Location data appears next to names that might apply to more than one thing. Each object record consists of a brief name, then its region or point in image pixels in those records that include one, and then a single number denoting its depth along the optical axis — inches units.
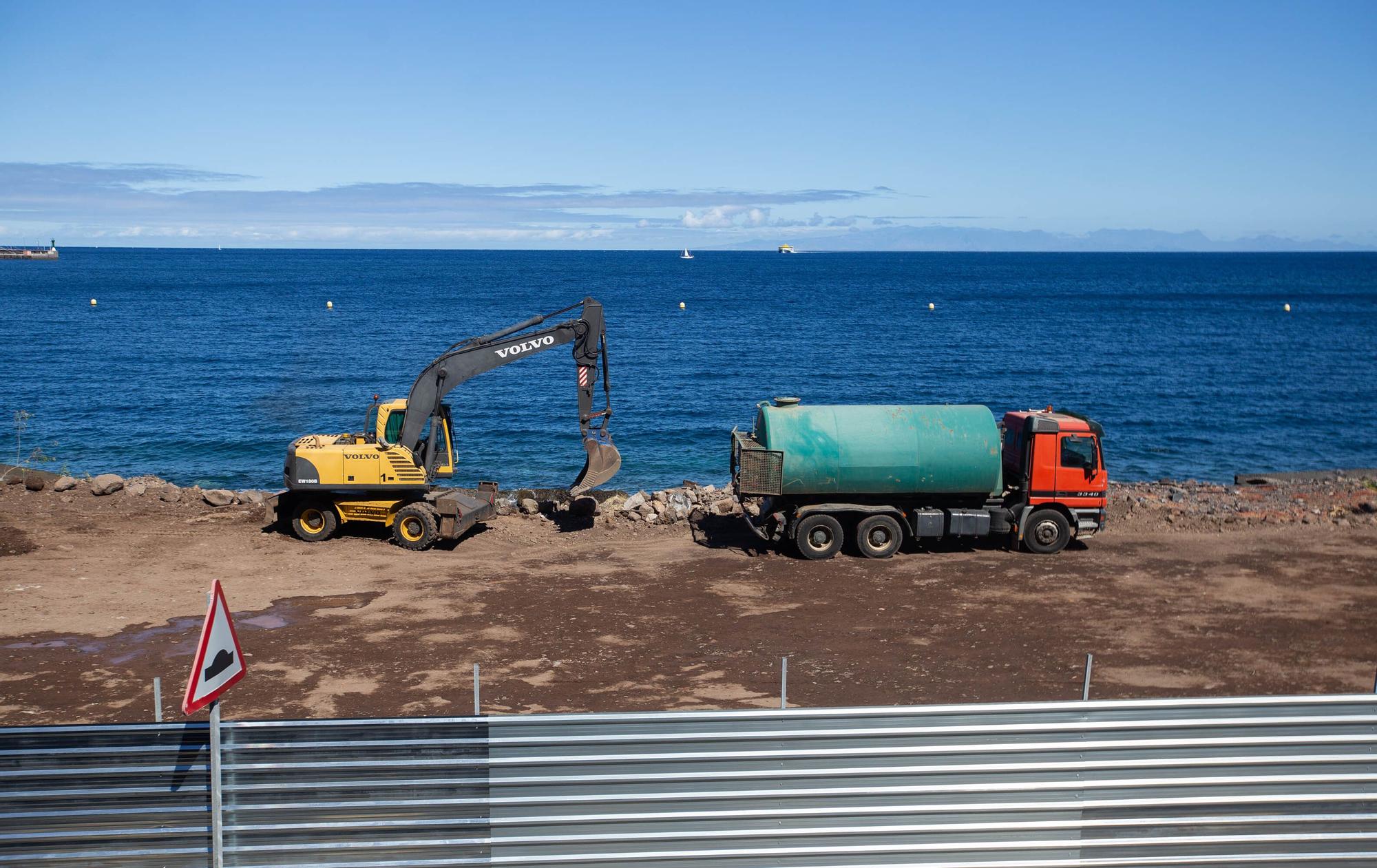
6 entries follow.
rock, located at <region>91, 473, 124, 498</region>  1101.1
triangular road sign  291.3
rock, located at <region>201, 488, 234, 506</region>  1083.3
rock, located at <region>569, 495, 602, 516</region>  1064.8
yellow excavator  930.1
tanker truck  876.6
